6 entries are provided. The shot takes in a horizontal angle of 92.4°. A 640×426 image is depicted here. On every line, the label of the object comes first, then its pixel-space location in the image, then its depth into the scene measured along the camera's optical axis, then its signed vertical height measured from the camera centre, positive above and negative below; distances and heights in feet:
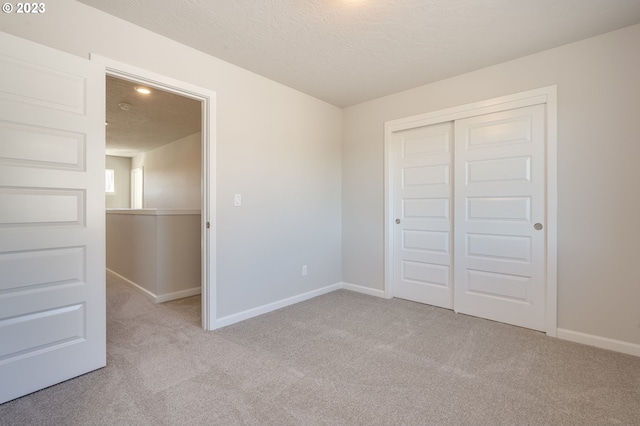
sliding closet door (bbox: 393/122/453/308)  10.60 -0.04
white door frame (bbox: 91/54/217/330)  8.78 +0.18
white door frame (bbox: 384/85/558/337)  8.34 +1.61
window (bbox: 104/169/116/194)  24.18 +2.47
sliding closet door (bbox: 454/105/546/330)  8.73 -0.10
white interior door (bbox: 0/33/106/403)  5.53 -0.10
